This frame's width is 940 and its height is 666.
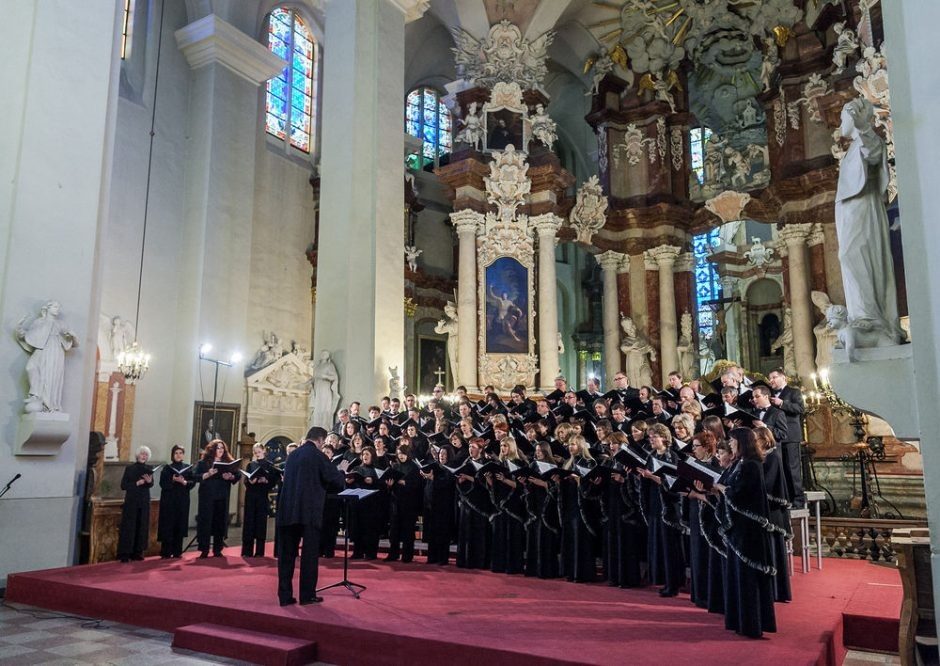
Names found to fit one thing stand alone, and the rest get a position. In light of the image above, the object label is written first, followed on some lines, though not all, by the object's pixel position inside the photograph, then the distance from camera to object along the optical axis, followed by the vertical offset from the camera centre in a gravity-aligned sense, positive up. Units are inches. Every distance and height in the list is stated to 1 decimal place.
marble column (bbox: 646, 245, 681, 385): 741.9 +139.4
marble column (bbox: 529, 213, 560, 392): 662.5 +129.5
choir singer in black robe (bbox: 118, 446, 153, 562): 343.3 -31.1
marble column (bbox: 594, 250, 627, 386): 763.4 +140.5
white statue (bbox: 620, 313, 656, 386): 739.4 +90.4
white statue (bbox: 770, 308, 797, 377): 660.7 +93.2
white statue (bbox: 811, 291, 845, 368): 628.4 +93.2
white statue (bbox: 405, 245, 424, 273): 760.3 +192.4
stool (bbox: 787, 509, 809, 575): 289.2 -34.2
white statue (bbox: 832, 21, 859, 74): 616.7 +328.8
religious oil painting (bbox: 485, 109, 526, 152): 696.4 +293.5
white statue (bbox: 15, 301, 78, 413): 319.6 +38.8
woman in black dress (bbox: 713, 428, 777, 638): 194.1 -25.7
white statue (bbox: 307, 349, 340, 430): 508.4 +34.8
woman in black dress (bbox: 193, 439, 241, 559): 361.4 -26.2
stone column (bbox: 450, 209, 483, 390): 648.4 +132.9
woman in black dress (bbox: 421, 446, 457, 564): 339.6 -31.3
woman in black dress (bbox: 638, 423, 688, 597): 257.9 -27.2
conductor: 236.8 -20.7
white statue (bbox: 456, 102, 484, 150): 689.0 +290.7
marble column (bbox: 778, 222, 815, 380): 650.8 +133.0
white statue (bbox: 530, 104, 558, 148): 696.4 +297.1
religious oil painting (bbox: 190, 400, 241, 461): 582.6 +16.5
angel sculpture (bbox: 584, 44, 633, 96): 806.5 +413.9
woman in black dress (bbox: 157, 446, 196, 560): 357.7 -29.4
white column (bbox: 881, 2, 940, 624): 151.7 +54.3
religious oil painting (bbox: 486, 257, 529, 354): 658.2 +122.8
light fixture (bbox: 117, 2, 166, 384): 527.2 +61.0
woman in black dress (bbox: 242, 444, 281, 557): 360.5 -30.8
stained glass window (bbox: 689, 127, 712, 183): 934.2 +378.3
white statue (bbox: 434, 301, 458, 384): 658.2 +102.7
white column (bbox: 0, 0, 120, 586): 319.9 +103.2
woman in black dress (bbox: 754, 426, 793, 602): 203.3 -16.5
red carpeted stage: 184.2 -50.3
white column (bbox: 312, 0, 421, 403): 527.5 +180.7
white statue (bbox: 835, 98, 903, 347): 186.1 +57.0
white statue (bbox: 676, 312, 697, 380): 736.3 +93.8
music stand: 251.6 -17.3
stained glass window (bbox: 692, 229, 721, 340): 978.1 +225.5
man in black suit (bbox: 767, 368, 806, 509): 302.7 +7.5
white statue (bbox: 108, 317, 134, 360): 549.6 +79.9
